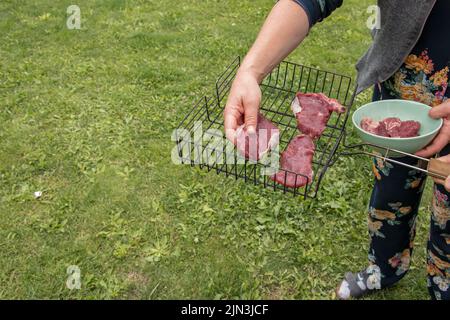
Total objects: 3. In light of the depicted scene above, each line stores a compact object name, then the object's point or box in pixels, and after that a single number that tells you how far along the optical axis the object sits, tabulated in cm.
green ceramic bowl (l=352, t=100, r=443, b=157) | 168
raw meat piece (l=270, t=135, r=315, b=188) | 178
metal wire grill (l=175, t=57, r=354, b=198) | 179
